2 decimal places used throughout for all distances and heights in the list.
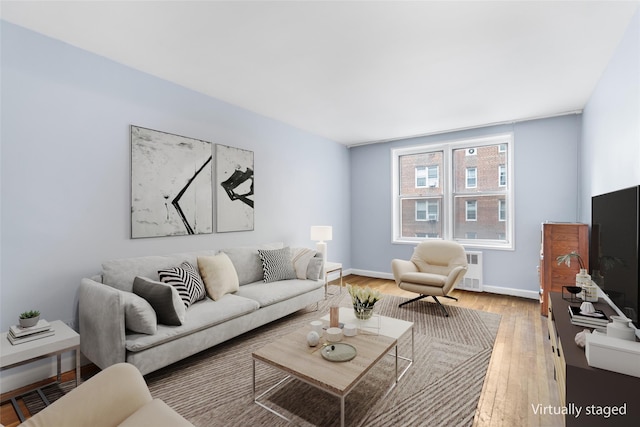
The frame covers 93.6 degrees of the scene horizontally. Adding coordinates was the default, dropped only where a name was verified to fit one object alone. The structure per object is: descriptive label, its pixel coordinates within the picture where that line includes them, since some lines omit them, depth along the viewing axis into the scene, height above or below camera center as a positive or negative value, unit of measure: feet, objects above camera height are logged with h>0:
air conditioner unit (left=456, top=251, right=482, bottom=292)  15.56 -3.02
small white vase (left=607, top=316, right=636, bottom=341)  5.35 -2.06
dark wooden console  4.59 -2.84
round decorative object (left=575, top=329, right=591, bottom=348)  5.67 -2.37
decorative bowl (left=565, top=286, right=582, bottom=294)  8.70 -2.13
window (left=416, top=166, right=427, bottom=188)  17.95 +2.35
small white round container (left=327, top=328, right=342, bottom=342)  7.06 -2.85
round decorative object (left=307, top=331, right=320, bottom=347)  6.82 -2.83
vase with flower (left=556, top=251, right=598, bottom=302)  8.29 -1.98
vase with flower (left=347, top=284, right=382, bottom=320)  8.12 -2.34
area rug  6.23 -4.16
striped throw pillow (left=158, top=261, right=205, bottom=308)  8.86 -2.04
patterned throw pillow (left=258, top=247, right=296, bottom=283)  12.08 -2.07
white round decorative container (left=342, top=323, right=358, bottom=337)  7.35 -2.84
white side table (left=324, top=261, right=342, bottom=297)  14.25 -2.60
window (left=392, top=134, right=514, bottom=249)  15.64 +1.33
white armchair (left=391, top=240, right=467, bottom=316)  12.12 -2.40
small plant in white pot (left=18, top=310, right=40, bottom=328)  6.66 -2.35
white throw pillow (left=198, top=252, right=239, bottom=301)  9.80 -2.07
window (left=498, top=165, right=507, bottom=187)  15.52 +2.08
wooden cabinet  11.23 -1.26
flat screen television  5.15 -0.63
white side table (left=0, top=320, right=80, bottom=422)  6.00 -2.84
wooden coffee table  5.53 -3.03
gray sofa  6.98 -2.73
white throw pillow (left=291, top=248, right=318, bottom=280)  12.74 -1.94
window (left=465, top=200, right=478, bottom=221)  16.34 +0.31
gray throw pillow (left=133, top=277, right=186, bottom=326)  7.59 -2.23
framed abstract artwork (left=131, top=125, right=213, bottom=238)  9.54 +1.02
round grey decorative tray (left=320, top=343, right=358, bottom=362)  6.20 -2.94
